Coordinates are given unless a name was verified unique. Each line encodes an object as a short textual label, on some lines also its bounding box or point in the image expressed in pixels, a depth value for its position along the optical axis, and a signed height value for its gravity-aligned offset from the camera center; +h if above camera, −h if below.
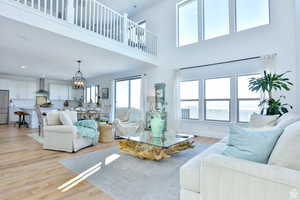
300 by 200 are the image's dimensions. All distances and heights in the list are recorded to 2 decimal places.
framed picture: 7.75 +0.51
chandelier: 4.81 +0.68
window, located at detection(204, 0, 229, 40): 4.55 +2.65
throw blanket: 3.38 -0.61
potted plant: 3.08 +0.35
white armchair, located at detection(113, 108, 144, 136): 4.22 -0.60
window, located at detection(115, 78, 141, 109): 6.66 +0.46
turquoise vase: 3.24 -0.50
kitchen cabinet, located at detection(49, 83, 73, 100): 8.96 +0.70
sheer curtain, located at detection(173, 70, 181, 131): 5.25 +0.21
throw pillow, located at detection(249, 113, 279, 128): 2.39 -0.29
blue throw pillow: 1.13 -0.32
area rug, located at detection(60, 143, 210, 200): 1.71 -1.02
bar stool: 6.38 -0.83
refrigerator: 7.41 -0.15
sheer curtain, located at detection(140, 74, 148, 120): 6.07 +0.40
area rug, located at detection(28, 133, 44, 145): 4.00 -1.00
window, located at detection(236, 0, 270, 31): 3.94 +2.43
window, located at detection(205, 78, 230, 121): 4.59 +0.12
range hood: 8.55 +1.07
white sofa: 0.87 -0.51
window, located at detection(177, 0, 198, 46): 5.16 +2.85
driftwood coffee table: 2.61 -0.83
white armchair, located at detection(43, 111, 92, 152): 3.19 -0.72
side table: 3.97 -0.79
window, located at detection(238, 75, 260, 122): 4.14 +0.08
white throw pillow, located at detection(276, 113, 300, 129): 1.60 -0.20
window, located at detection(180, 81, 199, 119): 5.17 +0.14
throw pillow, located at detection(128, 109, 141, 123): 4.90 -0.42
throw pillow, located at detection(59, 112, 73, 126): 3.36 -0.36
